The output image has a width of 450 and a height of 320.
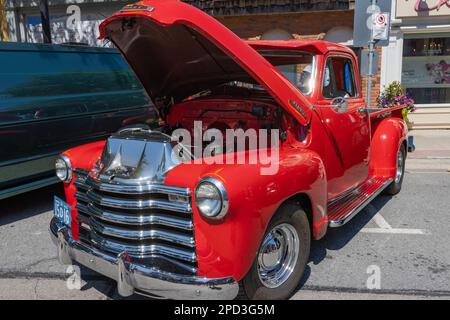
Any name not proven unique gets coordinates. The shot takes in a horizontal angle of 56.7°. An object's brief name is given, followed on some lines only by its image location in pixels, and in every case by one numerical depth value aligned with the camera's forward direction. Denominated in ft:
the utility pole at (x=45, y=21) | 28.86
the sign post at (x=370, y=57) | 27.01
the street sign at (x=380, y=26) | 27.43
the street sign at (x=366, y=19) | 28.53
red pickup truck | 8.21
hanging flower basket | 32.01
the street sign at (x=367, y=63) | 27.37
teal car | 15.71
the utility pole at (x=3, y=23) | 42.60
